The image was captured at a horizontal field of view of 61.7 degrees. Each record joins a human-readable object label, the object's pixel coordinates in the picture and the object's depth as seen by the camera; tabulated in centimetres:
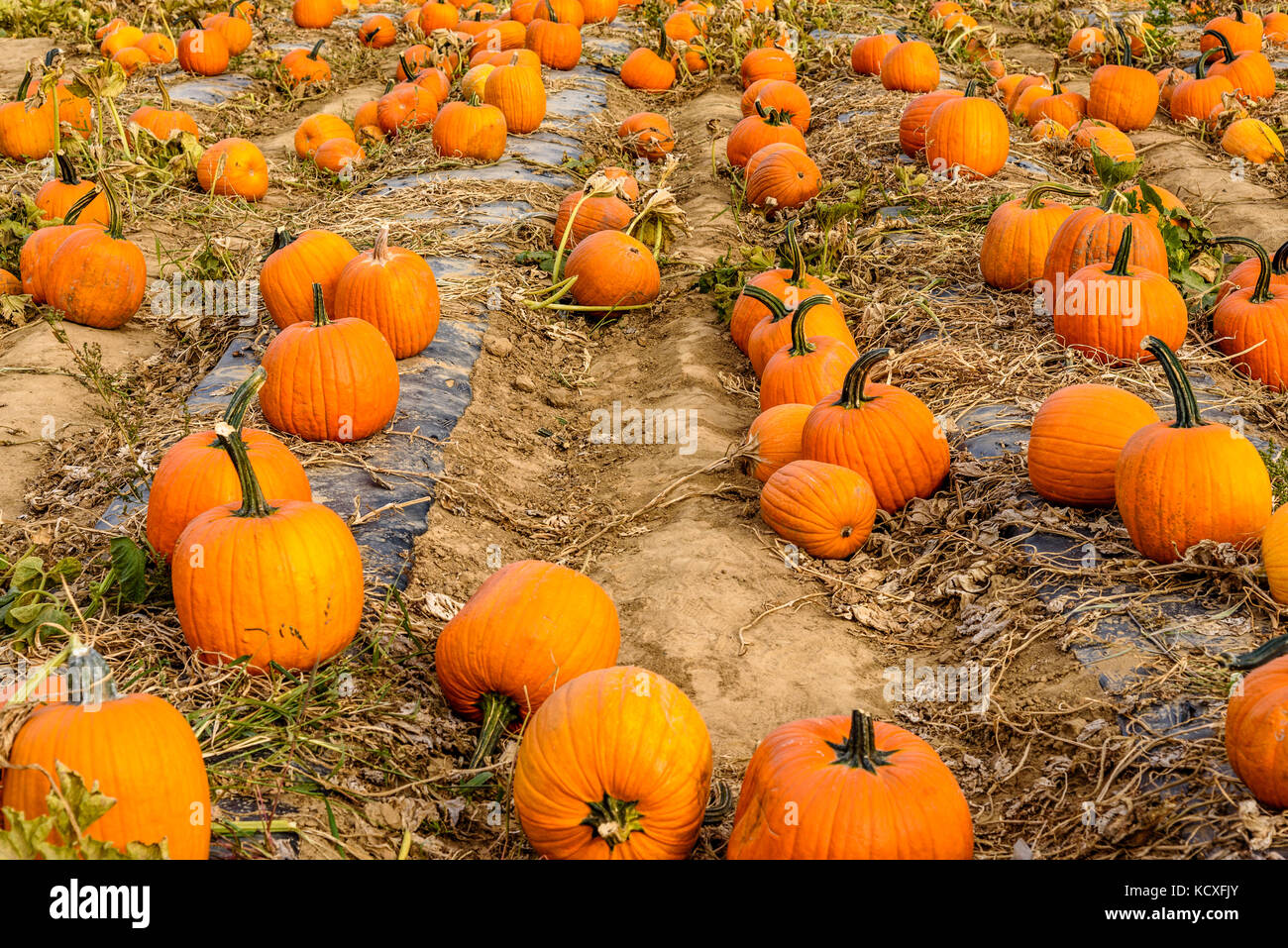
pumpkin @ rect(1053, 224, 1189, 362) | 518
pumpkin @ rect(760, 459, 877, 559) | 449
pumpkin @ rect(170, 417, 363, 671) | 324
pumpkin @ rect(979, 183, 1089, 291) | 616
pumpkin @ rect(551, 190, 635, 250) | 749
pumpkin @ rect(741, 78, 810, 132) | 1002
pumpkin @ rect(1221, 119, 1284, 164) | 959
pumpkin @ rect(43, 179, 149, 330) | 623
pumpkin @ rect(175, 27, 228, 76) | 1212
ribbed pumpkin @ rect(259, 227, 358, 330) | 563
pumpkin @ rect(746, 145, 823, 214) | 819
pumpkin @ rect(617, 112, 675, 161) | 991
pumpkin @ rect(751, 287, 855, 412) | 522
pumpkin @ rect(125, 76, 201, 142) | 914
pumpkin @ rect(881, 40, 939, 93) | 1045
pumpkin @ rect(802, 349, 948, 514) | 462
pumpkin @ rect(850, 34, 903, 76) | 1150
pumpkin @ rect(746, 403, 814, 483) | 495
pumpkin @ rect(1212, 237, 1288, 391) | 524
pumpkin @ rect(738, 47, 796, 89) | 1180
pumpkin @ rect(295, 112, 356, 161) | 962
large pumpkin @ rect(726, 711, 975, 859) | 253
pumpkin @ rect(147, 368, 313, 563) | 368
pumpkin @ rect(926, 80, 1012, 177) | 779
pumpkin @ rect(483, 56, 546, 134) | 955
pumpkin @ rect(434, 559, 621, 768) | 321
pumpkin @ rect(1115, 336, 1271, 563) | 370
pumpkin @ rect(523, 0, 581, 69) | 1217
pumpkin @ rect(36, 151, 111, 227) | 707
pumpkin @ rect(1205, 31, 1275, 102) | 1059
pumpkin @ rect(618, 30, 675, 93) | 1240
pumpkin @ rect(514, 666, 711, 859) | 265
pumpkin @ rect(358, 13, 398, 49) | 1394
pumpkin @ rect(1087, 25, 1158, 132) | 1006
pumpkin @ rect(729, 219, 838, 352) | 602
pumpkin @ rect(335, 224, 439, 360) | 545
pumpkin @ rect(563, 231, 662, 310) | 700
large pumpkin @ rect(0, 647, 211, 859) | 235
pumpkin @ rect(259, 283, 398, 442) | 463
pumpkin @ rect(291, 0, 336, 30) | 1473
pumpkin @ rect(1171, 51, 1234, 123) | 1041
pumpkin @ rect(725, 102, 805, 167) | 914
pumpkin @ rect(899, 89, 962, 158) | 837
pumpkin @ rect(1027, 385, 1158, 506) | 418
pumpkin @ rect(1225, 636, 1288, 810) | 257
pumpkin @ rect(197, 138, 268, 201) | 860
